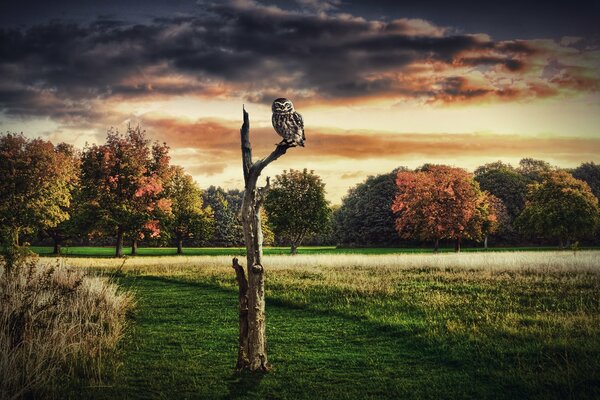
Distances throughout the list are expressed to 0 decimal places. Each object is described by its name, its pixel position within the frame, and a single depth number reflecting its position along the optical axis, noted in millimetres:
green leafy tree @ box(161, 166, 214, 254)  61781
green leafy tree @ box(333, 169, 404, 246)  80750
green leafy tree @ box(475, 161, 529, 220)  78625
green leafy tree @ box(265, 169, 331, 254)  47344
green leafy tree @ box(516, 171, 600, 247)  56438
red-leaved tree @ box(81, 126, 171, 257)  43750
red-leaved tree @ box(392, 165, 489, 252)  51875
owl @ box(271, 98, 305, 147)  7566
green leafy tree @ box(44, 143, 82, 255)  44594
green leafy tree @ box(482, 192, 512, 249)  72325
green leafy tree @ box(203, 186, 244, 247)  91000
